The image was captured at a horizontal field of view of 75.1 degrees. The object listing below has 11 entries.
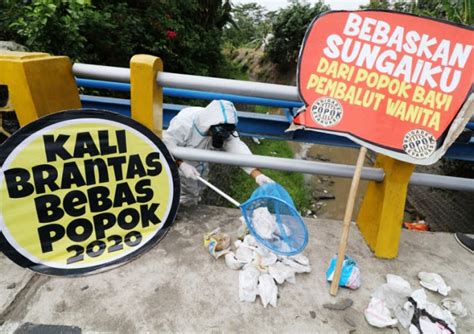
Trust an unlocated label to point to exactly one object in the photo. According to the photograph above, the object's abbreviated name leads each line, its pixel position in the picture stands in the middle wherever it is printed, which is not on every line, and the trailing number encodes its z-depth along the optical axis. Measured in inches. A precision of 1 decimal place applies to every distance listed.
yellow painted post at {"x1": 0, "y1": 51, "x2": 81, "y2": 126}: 57.7
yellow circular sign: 57.1
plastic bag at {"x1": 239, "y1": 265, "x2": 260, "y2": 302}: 55.9
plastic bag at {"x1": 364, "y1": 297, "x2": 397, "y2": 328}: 52.7
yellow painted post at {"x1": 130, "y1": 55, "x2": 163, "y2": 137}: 60.7
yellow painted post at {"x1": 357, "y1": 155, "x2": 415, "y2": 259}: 65.2
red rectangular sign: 56.9
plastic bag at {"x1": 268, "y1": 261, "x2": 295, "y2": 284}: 59.5
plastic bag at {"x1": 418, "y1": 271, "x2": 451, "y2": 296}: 60.6
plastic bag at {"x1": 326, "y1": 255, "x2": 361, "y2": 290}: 59.3
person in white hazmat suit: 87.2
